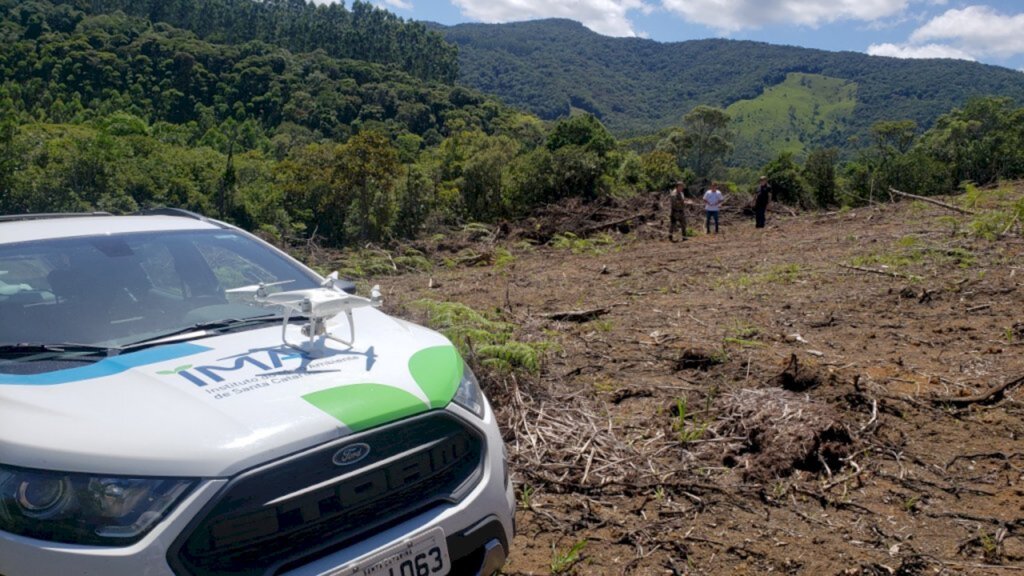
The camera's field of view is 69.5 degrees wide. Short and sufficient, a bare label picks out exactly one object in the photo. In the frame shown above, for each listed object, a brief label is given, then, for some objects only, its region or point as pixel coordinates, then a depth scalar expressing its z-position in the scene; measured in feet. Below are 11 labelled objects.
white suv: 6.81
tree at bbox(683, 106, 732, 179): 192.75
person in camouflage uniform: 56.24
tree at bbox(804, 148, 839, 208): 86.07
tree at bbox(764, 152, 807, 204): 83.20
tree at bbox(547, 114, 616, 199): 81.22
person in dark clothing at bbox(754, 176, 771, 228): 61.11
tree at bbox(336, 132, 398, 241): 94.53
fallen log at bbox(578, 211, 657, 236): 62.54
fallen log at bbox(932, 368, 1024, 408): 16.07
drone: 9.60
